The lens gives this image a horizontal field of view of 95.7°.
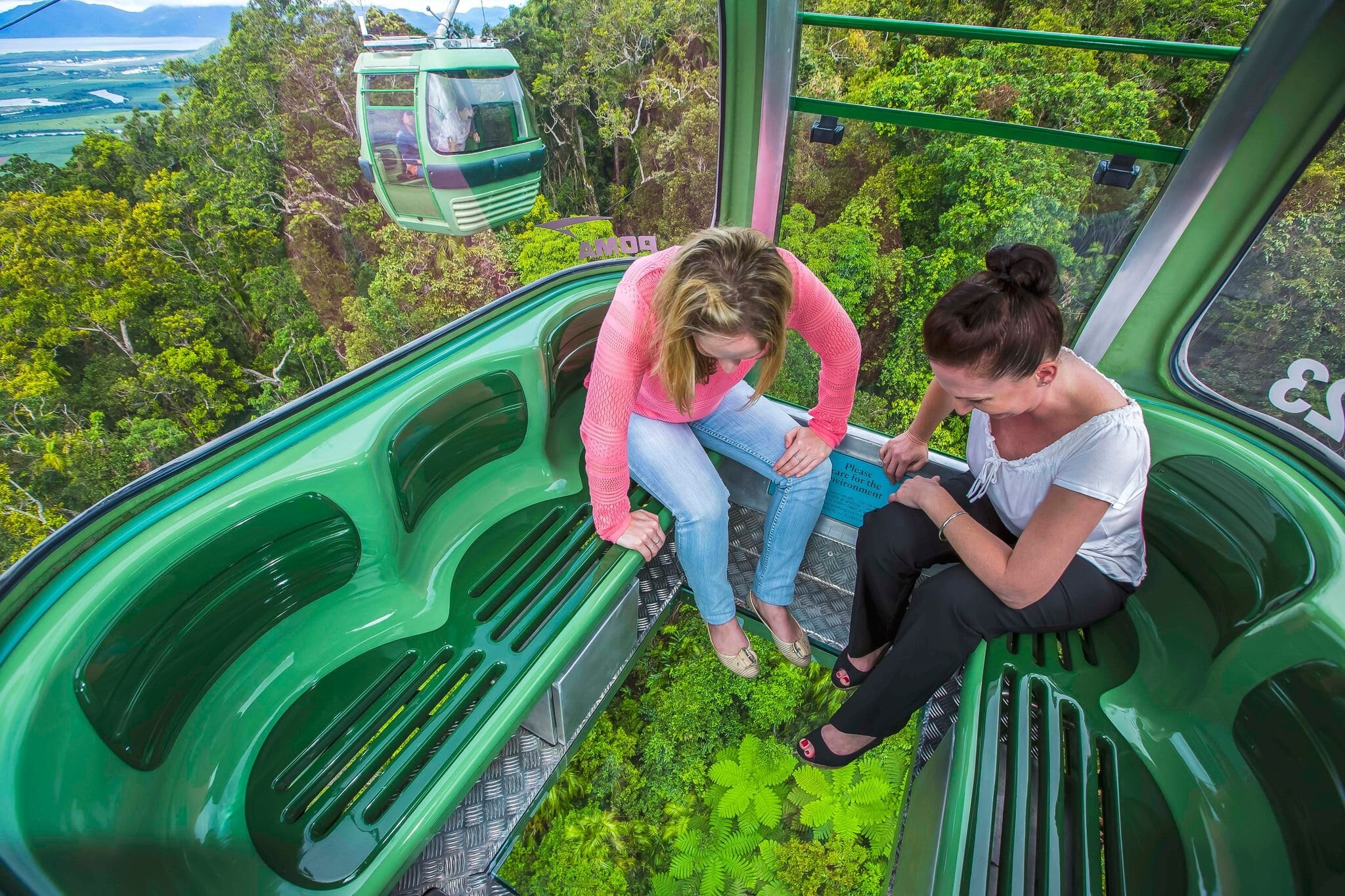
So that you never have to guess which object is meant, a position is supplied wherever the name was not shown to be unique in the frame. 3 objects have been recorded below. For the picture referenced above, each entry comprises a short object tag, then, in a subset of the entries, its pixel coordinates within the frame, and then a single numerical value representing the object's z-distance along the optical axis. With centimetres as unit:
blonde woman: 125
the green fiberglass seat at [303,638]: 97
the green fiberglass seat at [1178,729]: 100
